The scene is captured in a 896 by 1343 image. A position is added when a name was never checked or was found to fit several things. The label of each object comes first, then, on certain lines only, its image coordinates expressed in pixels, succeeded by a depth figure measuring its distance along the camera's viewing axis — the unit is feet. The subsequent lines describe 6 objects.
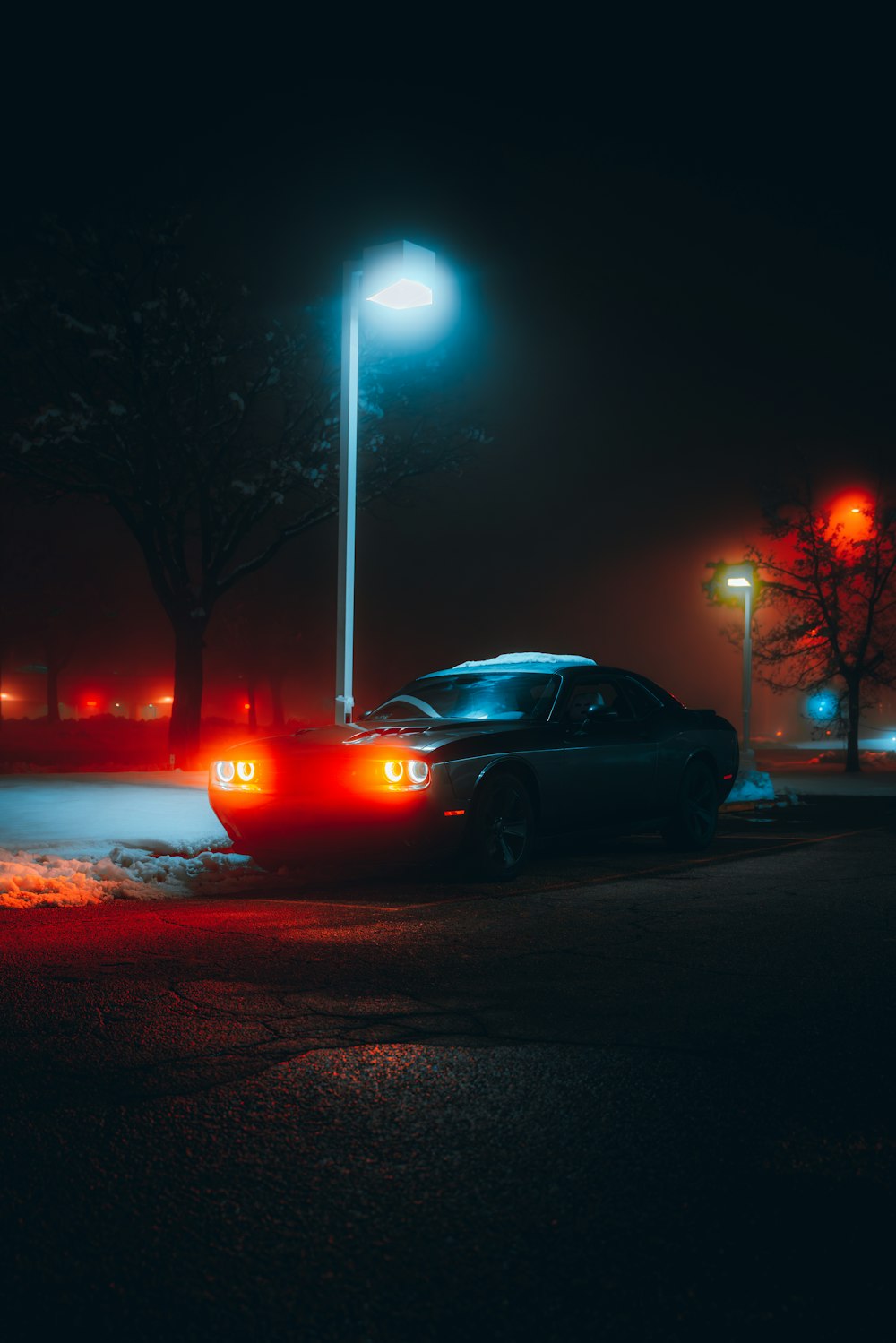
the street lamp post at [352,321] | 38.93
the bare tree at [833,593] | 105.60
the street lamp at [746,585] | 84.38
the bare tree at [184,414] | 69.67
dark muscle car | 26.78
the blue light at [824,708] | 110.01
